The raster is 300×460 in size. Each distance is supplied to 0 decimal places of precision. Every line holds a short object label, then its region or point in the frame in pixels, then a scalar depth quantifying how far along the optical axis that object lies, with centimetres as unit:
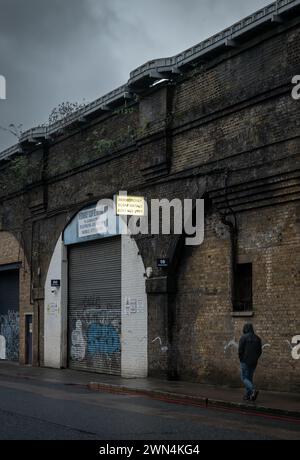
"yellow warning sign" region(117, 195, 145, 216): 2242
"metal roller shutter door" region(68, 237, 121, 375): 2478
